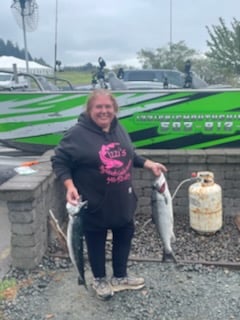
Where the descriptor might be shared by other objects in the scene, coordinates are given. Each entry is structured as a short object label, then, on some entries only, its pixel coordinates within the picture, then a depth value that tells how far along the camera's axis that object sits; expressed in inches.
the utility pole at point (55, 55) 246.6
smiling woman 92.7
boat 164.1
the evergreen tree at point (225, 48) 812.3
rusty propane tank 134.8
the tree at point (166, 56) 997.2
